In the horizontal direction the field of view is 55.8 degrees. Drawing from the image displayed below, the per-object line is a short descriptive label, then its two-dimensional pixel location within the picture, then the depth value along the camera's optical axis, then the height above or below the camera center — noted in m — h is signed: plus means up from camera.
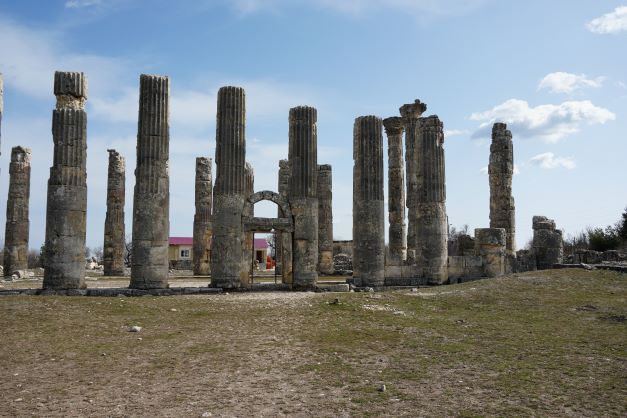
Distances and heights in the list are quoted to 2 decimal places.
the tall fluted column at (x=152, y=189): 23.30 +2.77
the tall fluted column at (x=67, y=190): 22.34 +2.60
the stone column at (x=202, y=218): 37.94 +2.61
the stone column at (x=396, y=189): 38.94 +4.67
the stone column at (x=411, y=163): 37.22 +6.41
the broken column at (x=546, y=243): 33.25 +0.98
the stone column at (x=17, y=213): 38.41 +2.91
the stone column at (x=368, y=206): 26.70 +2.43
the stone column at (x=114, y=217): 37.72 +2.63
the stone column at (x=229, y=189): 24.17 +2.88
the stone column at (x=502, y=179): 34.53 +4.71
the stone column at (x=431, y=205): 28.50 +2.66
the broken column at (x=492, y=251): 29.30 +0.45
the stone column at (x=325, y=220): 40.12 +2.67
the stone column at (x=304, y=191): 25.30 +2.94
